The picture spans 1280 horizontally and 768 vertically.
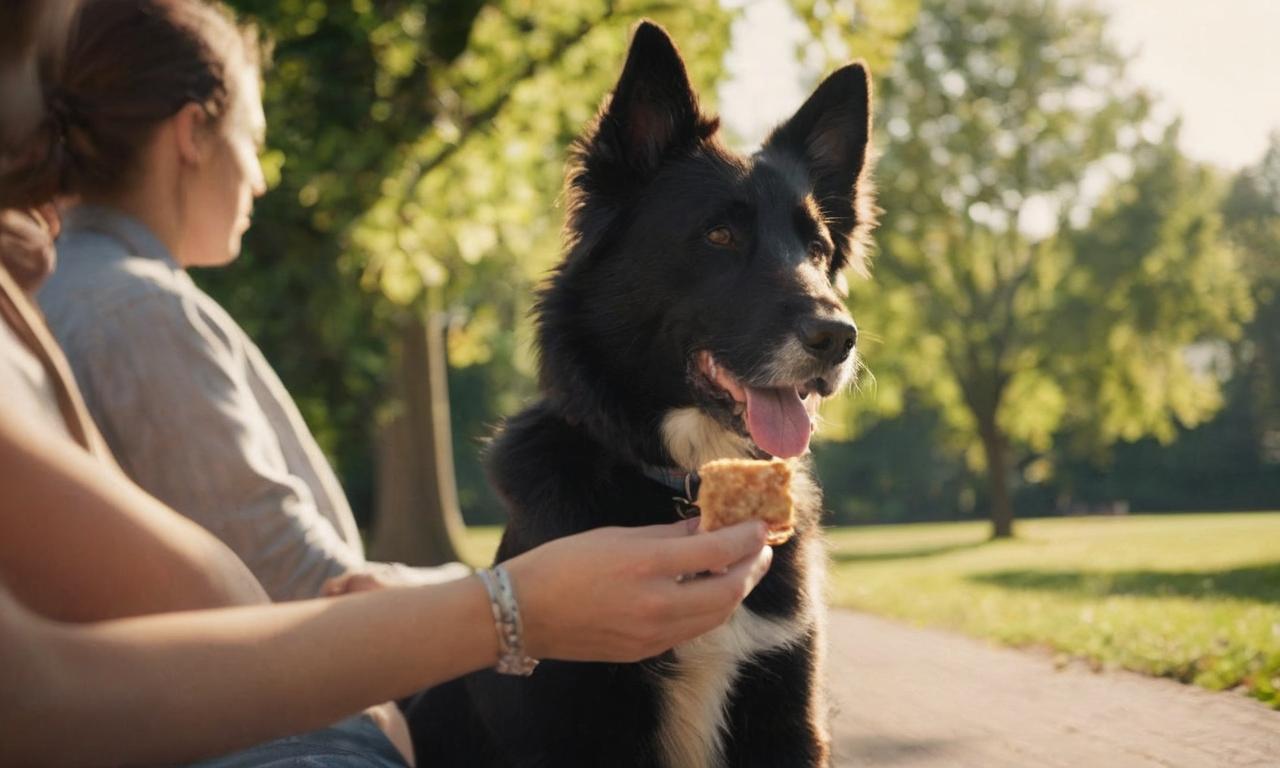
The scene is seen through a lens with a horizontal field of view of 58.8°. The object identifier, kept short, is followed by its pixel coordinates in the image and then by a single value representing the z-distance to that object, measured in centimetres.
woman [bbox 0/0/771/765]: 119
